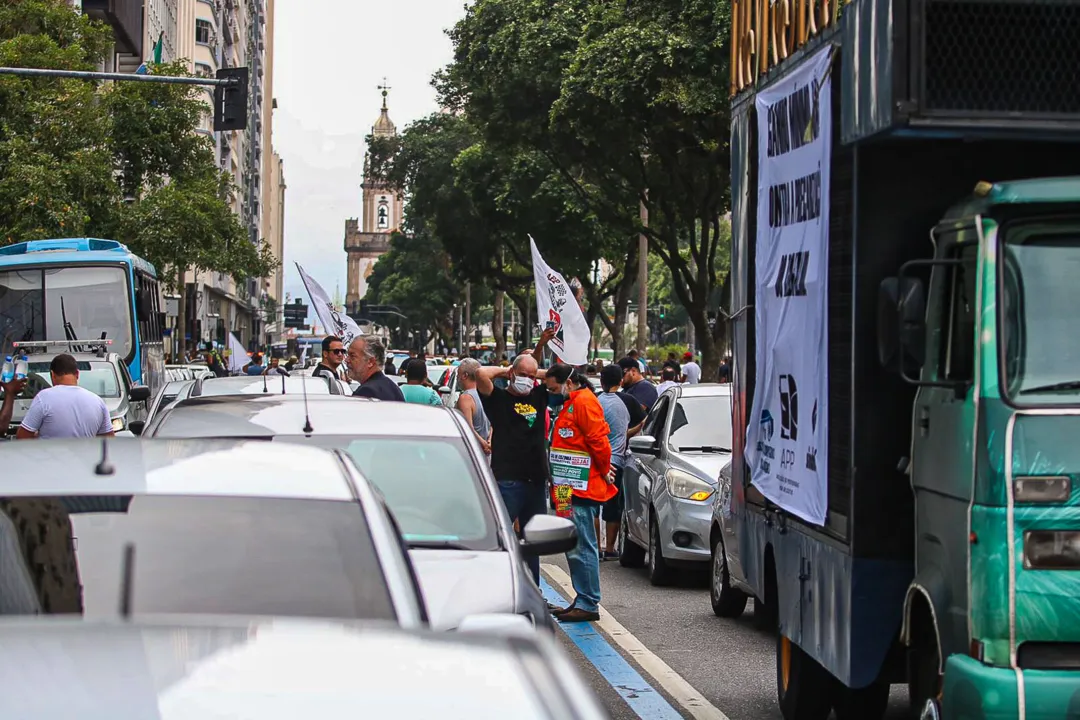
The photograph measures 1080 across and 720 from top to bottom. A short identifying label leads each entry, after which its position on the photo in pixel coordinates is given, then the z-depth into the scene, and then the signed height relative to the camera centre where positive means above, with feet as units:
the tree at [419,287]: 275.18 +7.00
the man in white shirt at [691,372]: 105.70 -3.19
